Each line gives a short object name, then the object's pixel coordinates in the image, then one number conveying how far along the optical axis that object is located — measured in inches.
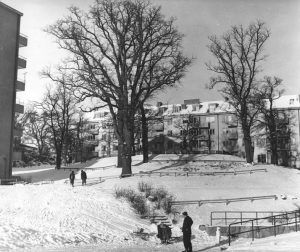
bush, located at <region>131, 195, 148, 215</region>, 1110.2
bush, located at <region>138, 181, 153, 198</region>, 1269.6
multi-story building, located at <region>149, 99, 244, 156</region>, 3481.5
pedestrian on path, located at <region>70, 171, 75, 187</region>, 1400.1
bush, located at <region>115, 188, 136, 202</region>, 1157.1
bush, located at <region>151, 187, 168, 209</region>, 1219.7
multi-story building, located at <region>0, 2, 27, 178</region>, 1797.5
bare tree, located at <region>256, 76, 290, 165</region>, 2181.3
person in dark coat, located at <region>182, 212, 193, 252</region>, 680.4
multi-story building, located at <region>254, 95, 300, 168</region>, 3091.5
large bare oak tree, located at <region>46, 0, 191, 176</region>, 1616.6
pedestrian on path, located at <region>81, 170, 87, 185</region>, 1439.3
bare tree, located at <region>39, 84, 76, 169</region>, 2421.3
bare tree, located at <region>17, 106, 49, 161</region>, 3272.6
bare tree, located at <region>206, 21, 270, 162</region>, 1968.5
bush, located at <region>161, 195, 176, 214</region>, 1182.4
